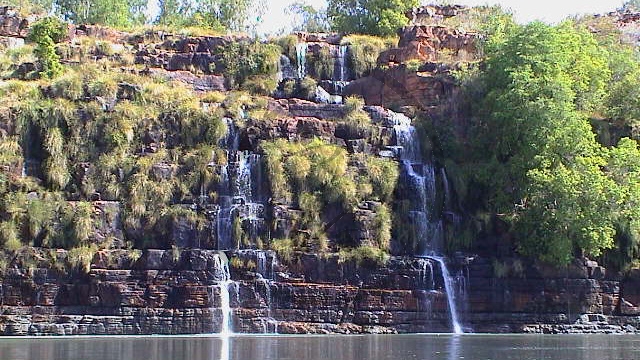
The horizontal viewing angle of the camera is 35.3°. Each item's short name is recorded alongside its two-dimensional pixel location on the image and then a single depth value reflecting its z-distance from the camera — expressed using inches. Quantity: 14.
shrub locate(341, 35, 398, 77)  2308.1
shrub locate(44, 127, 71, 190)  1738.4
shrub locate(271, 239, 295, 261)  1701.5
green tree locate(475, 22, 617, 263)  1790.1
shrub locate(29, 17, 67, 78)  2065.7
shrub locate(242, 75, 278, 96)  2207.2
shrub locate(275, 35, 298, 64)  2320.4
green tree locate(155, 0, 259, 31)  3056.1
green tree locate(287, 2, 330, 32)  3166.8
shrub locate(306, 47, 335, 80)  2290.8
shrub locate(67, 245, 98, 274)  1631.4
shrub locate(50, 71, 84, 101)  1877.5
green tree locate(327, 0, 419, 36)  2583.7
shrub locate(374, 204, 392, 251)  1764.3
